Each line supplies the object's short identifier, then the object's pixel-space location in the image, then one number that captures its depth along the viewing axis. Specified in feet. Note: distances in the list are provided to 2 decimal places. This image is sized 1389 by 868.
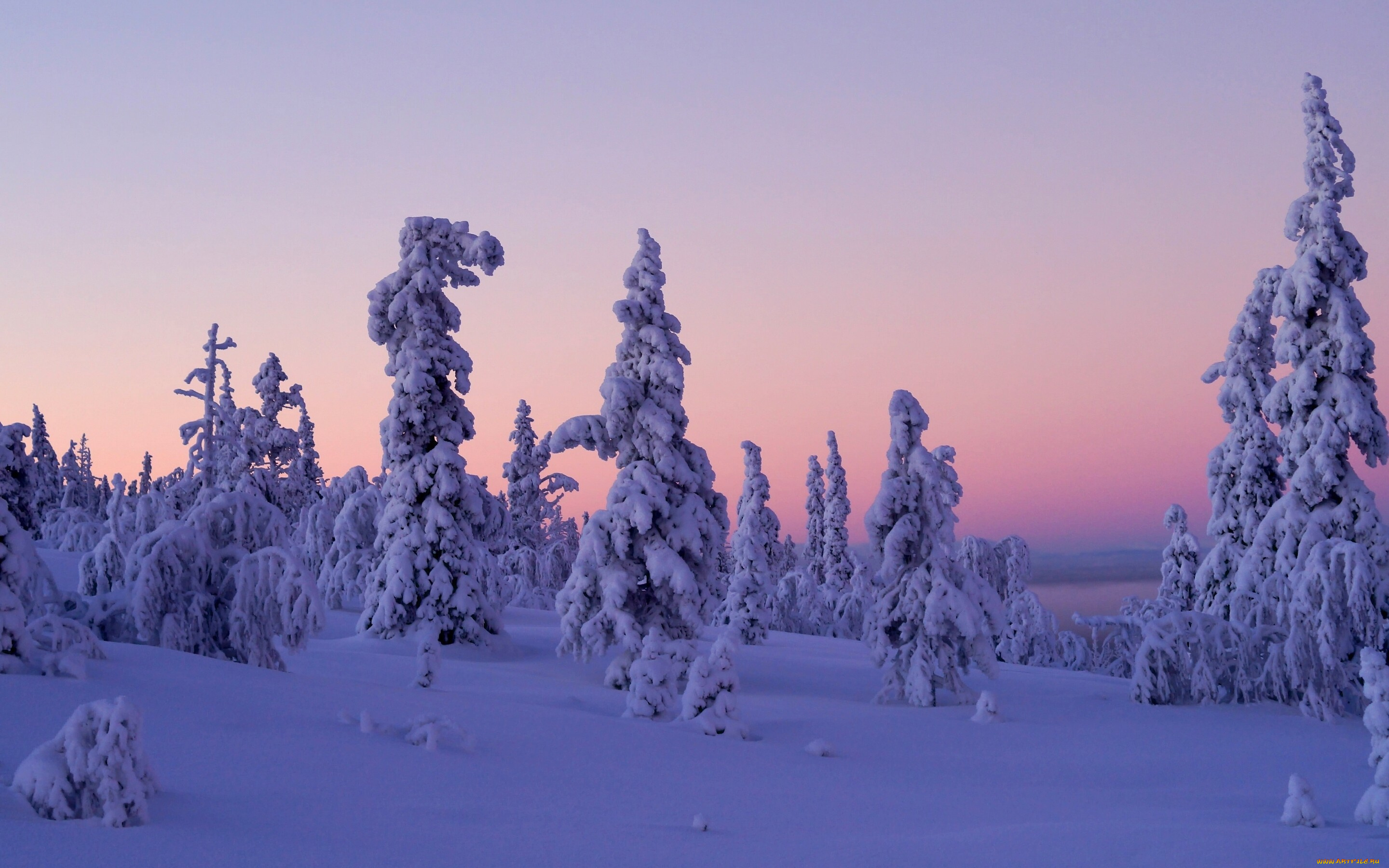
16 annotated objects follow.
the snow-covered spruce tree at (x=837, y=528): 192.03
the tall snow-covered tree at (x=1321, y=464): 67.41
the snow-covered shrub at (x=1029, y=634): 146.10
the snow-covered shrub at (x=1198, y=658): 71.82
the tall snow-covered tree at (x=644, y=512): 76.28
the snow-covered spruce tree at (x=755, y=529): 159.02
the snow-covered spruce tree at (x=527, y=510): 153.69
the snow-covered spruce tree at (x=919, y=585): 70.74
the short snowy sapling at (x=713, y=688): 49.24
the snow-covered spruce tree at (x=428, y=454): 82.94
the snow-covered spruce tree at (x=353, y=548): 111.55
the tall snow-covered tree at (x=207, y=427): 91.76
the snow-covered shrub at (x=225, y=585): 45.65
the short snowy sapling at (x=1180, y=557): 121.39
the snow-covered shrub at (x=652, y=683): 57.82
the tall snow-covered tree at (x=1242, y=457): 84.28
